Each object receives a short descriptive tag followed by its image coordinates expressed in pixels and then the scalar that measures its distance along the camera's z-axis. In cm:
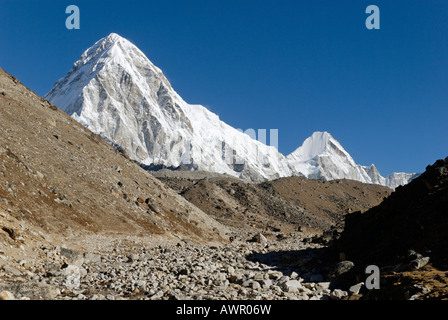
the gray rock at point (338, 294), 2013
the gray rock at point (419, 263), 2150
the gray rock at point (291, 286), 2084
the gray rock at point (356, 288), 2080
